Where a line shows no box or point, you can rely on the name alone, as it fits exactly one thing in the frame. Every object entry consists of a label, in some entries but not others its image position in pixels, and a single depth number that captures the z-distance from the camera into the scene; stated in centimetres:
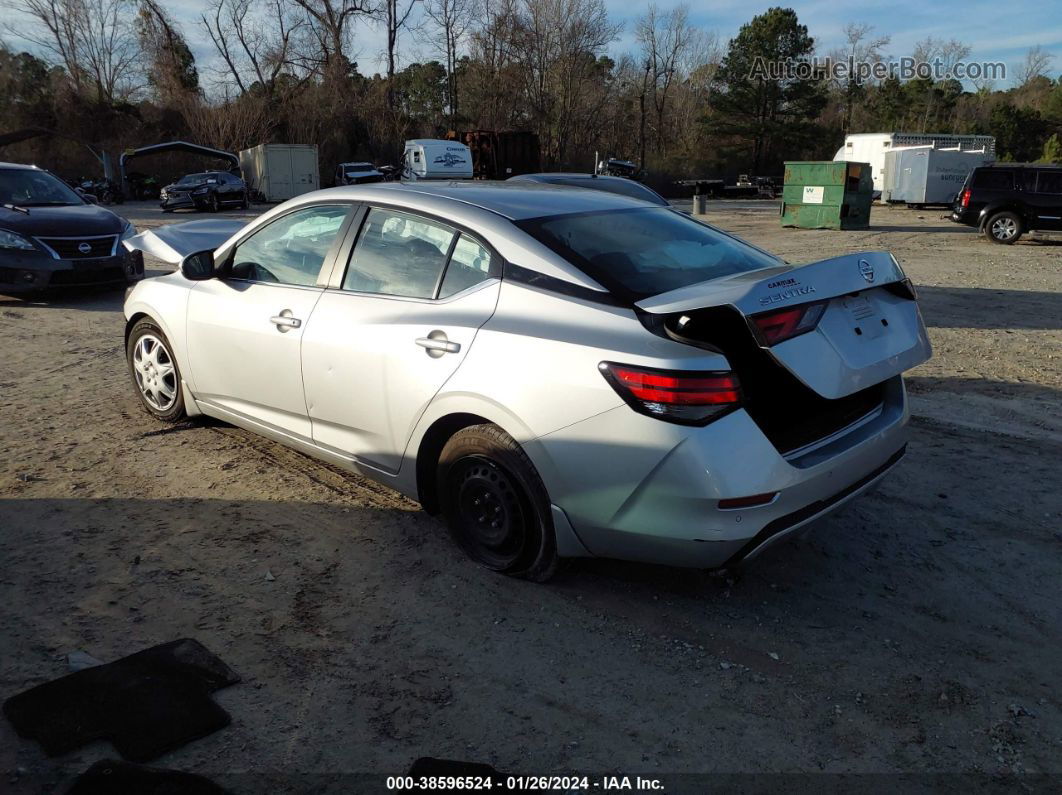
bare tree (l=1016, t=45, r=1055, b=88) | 7281
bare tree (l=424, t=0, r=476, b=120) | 6022
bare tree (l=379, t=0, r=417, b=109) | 5856
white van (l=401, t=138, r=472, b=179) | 3481
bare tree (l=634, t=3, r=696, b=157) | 6656
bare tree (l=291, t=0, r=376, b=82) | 5569
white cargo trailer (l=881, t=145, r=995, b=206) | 3275
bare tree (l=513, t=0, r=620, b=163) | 5791
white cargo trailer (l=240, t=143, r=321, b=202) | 3750
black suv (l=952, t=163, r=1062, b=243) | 1862
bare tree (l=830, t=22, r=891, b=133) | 6762
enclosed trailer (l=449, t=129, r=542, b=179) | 4219
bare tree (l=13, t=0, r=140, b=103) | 5534
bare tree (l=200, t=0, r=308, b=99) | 5631
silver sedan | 297
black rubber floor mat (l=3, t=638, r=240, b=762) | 263
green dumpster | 2234
